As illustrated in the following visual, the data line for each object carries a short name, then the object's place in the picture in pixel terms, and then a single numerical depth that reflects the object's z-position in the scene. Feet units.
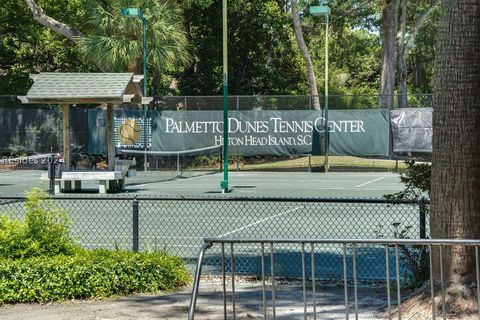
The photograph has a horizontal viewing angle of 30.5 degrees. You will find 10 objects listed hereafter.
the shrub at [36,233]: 30.37
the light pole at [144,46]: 110.42
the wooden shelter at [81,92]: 84.38
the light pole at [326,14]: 111.96
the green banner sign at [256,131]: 115.96
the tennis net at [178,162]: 115.14
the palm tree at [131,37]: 124.26
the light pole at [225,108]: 82.07
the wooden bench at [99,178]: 83.61
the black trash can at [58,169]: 83.03
